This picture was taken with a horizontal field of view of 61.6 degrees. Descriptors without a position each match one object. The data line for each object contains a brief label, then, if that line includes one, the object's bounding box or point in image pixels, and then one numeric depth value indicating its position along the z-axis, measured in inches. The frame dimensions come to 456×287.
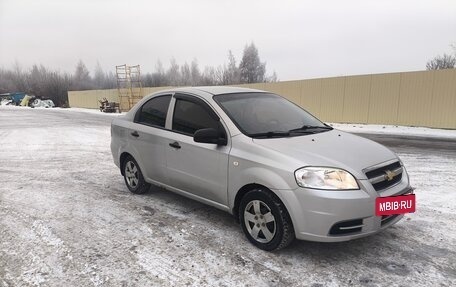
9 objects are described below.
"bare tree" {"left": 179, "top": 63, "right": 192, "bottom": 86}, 3044.3
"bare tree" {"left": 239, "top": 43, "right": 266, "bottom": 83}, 2854.3
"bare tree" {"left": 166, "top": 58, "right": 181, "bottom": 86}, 3093.0
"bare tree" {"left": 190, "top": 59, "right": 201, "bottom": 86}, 2962.4
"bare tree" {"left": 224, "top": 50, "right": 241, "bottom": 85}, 2652.3
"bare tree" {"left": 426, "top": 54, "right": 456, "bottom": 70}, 1431.1
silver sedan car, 134.0
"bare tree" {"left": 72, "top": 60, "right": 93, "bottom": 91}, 2994.6
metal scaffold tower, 1446.9
